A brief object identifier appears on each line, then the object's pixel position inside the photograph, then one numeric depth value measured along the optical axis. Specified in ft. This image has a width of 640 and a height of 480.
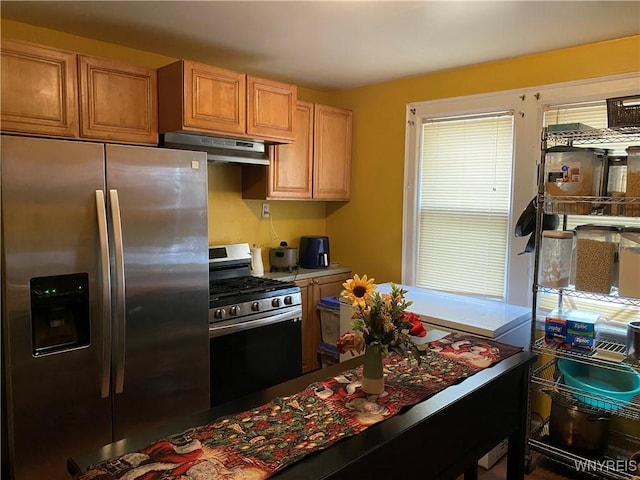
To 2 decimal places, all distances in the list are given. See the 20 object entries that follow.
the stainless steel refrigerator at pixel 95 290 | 6.51
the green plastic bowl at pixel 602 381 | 7.60
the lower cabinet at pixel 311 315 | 11.85
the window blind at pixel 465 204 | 10.48
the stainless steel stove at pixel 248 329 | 9.04
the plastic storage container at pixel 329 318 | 11.71
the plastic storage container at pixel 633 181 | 7.06
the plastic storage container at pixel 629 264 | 7.03
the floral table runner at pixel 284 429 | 3.58
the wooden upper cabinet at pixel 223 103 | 8.73
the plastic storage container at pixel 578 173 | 7.56
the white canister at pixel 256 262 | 11.73
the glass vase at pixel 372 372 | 4.86
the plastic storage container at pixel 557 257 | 7.91
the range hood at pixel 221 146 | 9.15
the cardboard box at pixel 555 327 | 8.11
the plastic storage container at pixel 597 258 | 7.38
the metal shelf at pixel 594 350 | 7.41
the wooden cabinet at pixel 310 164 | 11.50
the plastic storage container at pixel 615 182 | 7.39
